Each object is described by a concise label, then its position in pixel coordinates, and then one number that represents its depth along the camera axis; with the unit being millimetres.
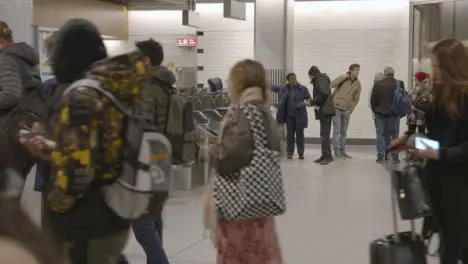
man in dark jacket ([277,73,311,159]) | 13695
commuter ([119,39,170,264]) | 4473
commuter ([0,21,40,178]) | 5351
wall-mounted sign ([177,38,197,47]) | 19734
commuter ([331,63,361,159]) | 14078
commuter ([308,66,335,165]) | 13438
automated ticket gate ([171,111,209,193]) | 9672
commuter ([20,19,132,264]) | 2852
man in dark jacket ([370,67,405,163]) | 13180
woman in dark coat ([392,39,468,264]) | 3715
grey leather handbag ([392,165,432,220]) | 3795
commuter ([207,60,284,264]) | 3949
